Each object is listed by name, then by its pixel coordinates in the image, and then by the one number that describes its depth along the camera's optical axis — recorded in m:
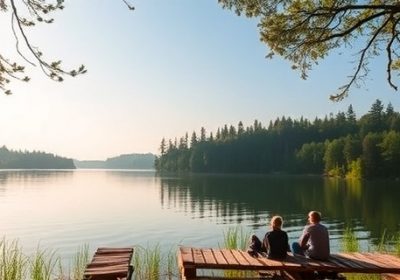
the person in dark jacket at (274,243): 11.15
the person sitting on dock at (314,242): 11.35
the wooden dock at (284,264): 10.18
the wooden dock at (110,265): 10.91
